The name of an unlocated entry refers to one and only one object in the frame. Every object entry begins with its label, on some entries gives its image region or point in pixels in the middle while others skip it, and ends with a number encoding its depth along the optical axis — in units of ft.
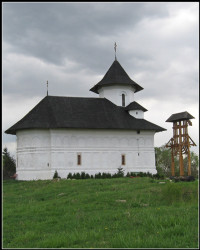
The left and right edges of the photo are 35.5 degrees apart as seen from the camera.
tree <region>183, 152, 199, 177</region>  198.39
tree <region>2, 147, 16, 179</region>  153.85
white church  94.89
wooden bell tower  102.37
